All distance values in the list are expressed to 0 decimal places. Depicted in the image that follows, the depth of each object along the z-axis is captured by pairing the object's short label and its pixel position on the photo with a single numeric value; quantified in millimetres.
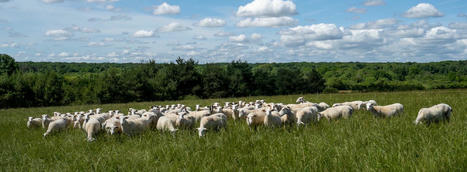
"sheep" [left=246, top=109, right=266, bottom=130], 9964
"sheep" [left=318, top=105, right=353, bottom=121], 11586
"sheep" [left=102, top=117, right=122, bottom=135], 9869
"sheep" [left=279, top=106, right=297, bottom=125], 10794
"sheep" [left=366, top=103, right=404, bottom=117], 11422
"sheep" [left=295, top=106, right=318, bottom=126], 10328
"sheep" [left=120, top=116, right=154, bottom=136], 10186
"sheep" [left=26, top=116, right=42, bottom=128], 15450
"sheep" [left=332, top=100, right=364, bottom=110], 14568
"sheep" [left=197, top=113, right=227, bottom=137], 9797
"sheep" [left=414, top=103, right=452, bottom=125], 8758
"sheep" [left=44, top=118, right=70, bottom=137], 12506
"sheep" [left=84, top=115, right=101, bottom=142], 10236
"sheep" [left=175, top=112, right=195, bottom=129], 10383
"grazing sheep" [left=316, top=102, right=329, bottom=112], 15344
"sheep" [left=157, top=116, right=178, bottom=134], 10254
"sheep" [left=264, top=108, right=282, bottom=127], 9906
